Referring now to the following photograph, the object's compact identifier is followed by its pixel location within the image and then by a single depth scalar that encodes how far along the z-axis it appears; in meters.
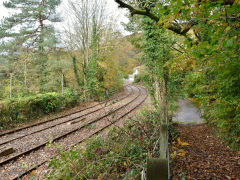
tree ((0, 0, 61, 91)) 14.16
